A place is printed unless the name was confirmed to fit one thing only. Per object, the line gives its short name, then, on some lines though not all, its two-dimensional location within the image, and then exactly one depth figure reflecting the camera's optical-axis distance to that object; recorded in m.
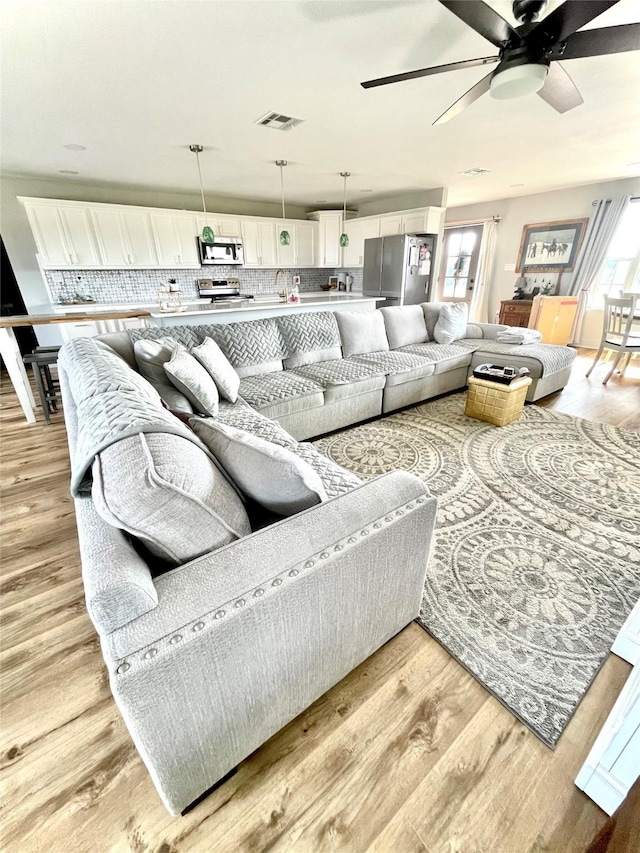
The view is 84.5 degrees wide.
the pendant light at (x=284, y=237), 4.63
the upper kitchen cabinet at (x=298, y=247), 6.56
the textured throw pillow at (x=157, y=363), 2.12
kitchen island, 3.58
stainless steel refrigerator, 5.52
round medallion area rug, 1.25
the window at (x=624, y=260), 5.24
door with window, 6.97
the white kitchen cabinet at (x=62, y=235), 4.50
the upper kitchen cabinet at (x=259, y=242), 6.16
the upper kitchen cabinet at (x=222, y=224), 5.62
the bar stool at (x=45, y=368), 3.06
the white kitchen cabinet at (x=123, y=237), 4.91
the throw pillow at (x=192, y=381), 2.06
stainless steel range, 6.05
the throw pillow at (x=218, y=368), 2.35
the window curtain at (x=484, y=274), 6.56
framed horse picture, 5.72
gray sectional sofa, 0.68
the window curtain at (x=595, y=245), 5.24
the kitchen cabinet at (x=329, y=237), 6.73
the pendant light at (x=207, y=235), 4.23
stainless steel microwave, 5.75
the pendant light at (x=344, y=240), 5.17
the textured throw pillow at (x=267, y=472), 0.97
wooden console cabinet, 5.91
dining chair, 3.77
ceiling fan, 1.32
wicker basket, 2.92
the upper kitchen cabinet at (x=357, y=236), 6.33
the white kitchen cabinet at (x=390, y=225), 5.95
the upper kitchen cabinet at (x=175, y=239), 5.34
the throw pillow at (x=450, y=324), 3.97
